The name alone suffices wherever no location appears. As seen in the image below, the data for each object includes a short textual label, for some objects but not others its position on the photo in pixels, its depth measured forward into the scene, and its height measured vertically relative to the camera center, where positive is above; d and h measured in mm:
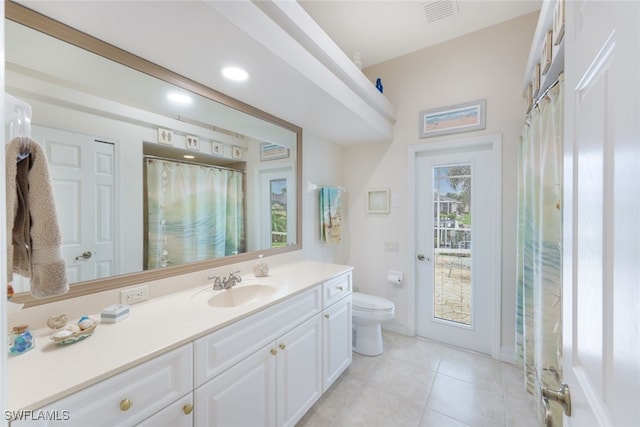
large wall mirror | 1103 +307
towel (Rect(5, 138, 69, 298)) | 665 -33
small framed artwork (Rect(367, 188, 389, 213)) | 2869 +125
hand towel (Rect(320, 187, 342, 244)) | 2654 -32
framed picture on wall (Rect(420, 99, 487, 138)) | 2389 +889
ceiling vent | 2010 +1613
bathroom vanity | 747 -557
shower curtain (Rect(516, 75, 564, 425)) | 1331 -181
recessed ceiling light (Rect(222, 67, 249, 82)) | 1454 +797
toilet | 2328 -992
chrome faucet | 1582 -434
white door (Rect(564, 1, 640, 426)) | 369 -6
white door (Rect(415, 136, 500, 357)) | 2398 -297
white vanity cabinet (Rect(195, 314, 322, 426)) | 1089 -859
